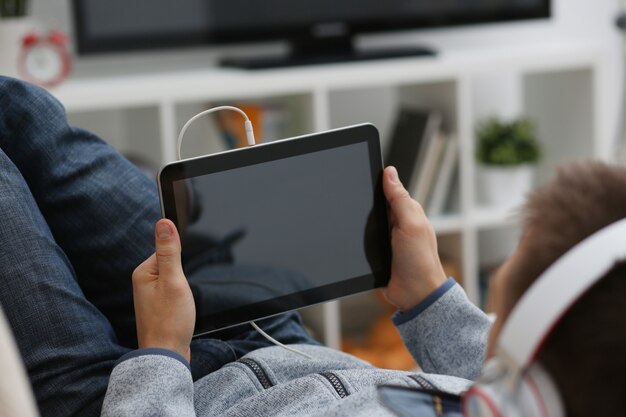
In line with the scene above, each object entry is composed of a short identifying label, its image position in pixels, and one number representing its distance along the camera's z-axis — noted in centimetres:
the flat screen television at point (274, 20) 236
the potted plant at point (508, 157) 262
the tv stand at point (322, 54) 239
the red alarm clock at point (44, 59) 220
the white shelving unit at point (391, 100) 225
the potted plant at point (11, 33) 219
